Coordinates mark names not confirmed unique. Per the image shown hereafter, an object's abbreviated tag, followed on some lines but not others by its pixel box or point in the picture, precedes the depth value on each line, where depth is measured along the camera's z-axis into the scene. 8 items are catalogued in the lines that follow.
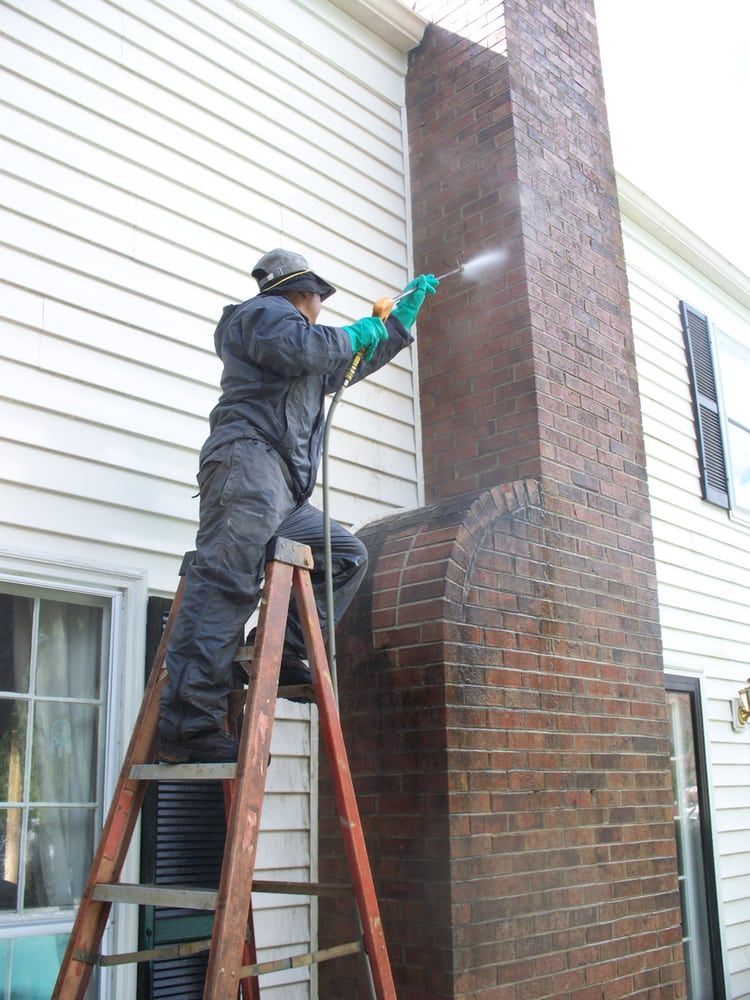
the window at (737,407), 7.32
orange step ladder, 2.29
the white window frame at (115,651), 3.10
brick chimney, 3.39
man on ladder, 2.59
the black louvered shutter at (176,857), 3.19
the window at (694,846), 5.55
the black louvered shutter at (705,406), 6.91
